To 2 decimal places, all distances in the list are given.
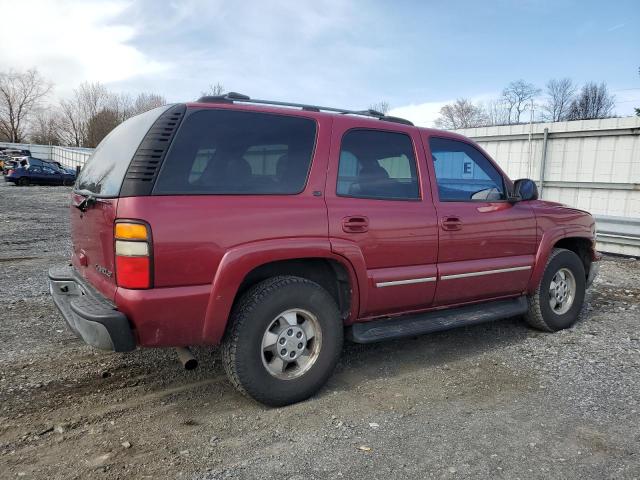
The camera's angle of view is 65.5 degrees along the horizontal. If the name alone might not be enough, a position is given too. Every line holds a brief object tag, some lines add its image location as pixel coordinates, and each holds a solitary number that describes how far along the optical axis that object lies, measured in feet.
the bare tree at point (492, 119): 173.13
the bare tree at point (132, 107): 180.68
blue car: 95.76
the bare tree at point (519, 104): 164.35
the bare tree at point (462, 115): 194.59
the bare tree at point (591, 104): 170.91
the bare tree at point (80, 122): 215.10
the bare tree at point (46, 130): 224.53
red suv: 9.20
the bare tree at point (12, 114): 225.91
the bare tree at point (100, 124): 187.42
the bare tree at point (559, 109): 172.96
